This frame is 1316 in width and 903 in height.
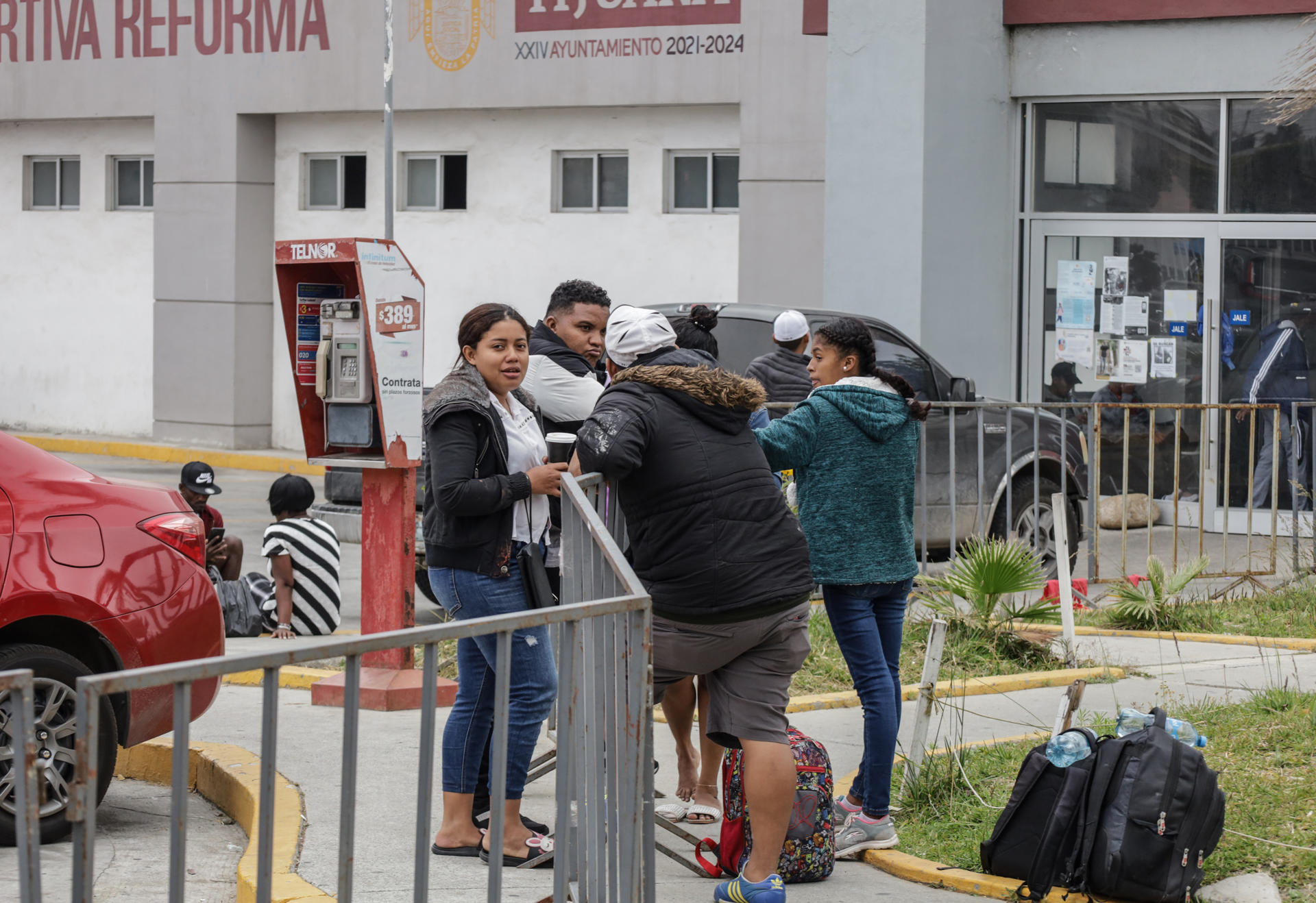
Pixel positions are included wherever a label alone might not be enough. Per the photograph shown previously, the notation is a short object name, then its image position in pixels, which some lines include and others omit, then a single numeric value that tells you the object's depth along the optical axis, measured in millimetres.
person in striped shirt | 17672
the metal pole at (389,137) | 34406
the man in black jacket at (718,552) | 8953
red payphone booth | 14508
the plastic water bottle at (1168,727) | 9672
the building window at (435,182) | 37687
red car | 10703
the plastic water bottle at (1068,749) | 9477
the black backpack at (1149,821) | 9023
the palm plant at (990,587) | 15445
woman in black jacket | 9805
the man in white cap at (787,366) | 17937
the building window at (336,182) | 38531
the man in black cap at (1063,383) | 28297
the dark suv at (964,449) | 20750
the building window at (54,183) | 42906
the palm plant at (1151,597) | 18125
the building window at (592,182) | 36031
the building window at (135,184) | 41906
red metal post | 14633
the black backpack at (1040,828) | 9305
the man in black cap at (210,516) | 18562
